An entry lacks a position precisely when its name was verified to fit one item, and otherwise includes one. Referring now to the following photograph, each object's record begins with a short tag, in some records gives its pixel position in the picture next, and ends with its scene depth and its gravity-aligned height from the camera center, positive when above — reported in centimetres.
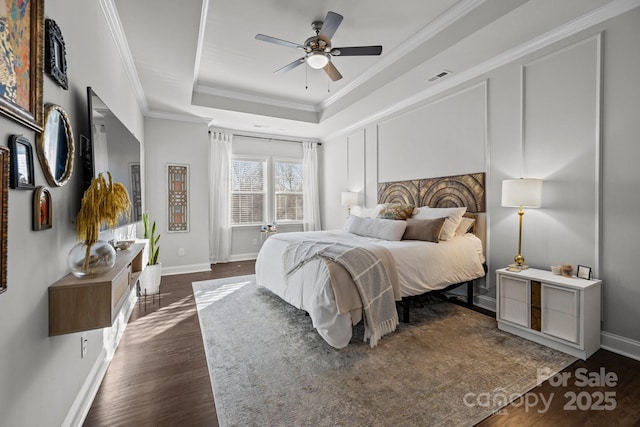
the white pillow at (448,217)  335 -10
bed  245 -51
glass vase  148 -26
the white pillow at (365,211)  448 -4
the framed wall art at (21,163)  108 +18
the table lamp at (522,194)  276 +14
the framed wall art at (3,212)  98 -1
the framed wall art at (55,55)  134 +76
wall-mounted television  182 +45
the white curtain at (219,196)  586 +27
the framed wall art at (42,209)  125 +0
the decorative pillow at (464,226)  349 -21
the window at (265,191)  625 +41
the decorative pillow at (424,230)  325 -24
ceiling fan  275 +161
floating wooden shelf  139 -47
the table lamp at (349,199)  564 +20
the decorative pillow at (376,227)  343 -24
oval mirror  132 +31
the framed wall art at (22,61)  102 +58
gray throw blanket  249 -67
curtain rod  612 +158
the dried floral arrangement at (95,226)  150 -9
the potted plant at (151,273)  385 -85
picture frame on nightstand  248 -55
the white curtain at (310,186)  682 +54
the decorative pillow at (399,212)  387 -4
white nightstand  229 -86
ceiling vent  353 +167
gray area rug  171 -119
